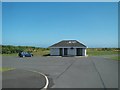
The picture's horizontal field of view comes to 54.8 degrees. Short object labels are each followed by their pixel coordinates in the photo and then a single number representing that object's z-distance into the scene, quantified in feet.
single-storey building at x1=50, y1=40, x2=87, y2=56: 84.29
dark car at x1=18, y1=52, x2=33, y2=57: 78.36
